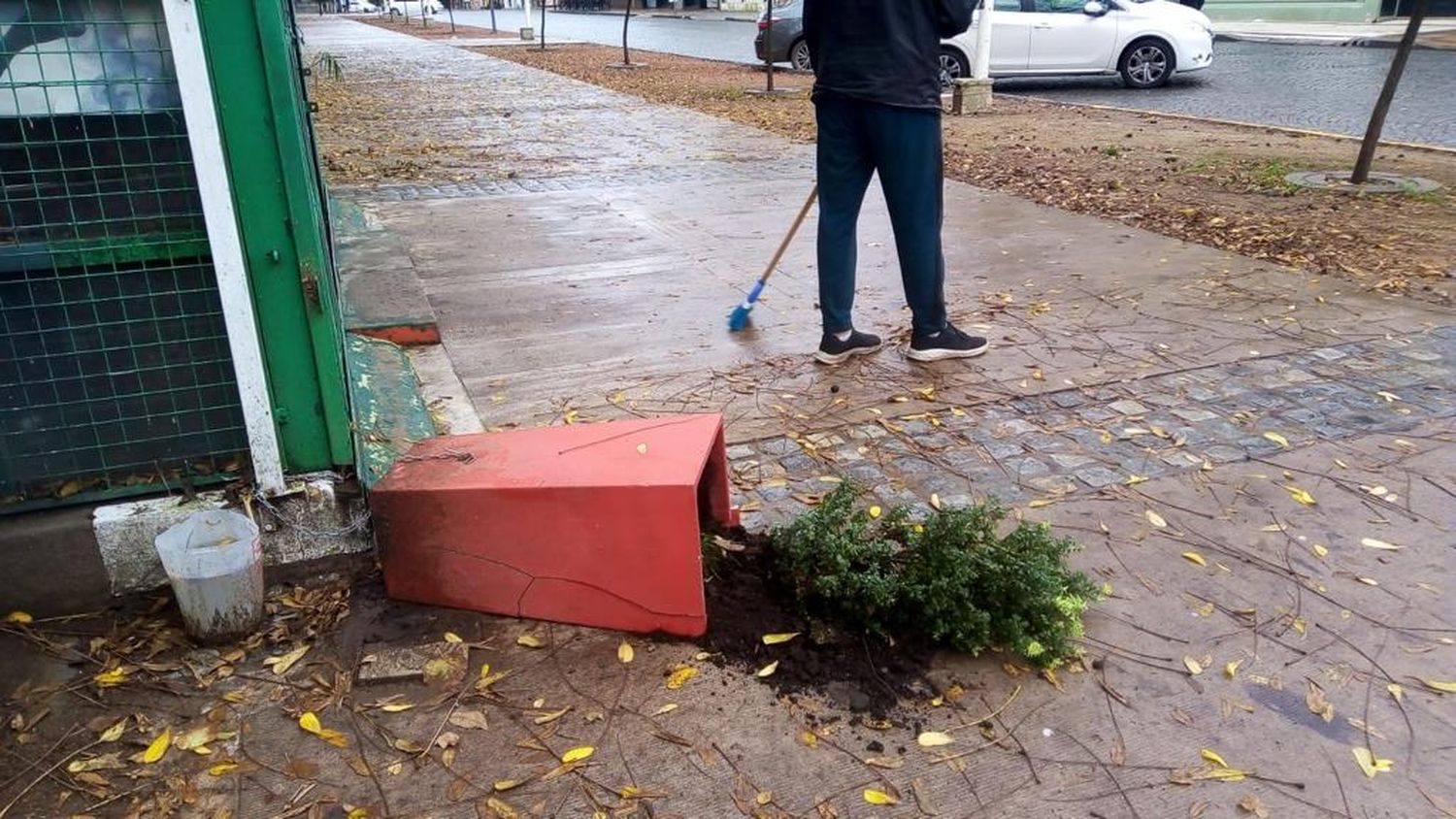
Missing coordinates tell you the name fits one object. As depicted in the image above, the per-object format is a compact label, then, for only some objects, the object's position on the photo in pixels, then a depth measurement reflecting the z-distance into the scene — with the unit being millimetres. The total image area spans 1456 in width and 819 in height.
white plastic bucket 2625
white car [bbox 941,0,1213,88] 14453
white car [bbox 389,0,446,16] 55594
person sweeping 4137
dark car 17000
